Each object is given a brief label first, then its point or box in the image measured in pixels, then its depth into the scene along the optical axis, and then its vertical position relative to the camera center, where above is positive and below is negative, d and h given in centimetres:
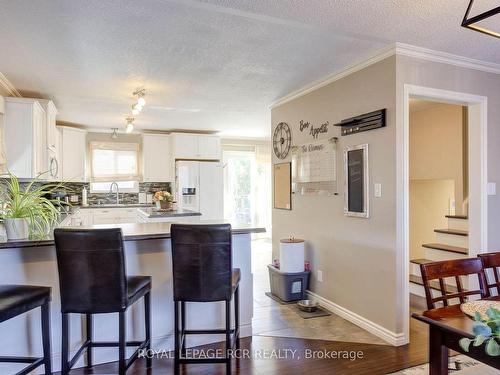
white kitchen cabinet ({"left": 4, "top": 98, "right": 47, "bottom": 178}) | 366 +54
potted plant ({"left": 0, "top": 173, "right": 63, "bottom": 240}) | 219 -19
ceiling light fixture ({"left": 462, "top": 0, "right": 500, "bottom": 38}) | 137 +68
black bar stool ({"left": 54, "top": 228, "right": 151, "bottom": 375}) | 196 -54
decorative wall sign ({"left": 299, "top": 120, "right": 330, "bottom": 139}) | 359 +61
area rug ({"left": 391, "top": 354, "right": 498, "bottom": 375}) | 228 -130
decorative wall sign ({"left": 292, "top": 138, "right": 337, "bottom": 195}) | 347 +17
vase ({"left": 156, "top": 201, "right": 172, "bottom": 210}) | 505 -32
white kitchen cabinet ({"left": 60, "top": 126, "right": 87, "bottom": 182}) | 587 +55
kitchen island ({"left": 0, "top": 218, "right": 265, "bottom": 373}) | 227 -89
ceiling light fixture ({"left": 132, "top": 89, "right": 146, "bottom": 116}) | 361 +93
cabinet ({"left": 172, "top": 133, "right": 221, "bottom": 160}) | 650 +73
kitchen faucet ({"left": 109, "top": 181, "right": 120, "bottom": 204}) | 666 -10
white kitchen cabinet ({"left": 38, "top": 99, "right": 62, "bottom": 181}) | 424 +63
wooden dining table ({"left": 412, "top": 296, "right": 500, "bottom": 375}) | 130 -59
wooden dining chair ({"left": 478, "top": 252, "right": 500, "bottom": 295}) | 190 -45
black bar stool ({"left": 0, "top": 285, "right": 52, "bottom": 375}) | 174 -64
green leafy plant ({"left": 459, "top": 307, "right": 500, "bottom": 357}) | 97 -46
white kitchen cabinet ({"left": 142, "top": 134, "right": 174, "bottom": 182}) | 657 +51
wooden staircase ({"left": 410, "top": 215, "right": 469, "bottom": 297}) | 382 -76
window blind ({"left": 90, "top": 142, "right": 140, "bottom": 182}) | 648 +45
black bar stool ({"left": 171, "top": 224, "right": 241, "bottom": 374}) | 218 -55
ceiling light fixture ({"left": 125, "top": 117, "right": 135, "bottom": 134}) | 498 +93
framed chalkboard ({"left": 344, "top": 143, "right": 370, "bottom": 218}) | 302 +1
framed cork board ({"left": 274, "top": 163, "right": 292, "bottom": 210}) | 430 -4
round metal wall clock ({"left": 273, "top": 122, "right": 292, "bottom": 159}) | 430 +57
